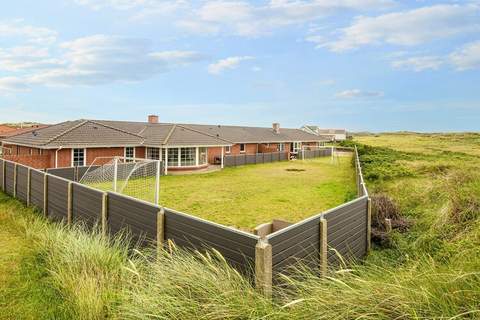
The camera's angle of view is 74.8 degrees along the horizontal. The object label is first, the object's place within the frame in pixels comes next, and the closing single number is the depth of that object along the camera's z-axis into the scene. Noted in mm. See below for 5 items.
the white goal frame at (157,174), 11333
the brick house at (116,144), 21531
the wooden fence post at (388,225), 9044
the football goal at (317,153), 43425
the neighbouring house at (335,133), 100019
